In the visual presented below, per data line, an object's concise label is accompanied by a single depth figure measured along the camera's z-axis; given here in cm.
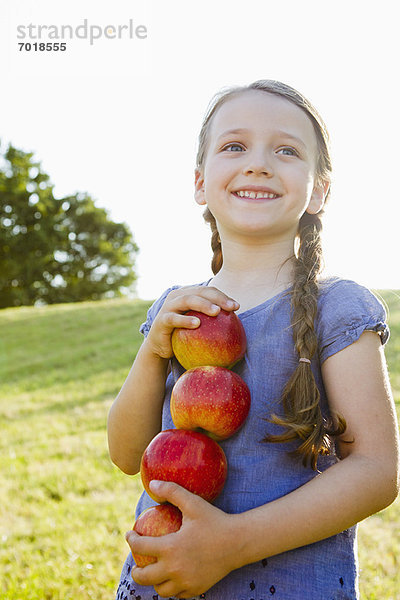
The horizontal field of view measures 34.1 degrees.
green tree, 2692
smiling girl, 59
